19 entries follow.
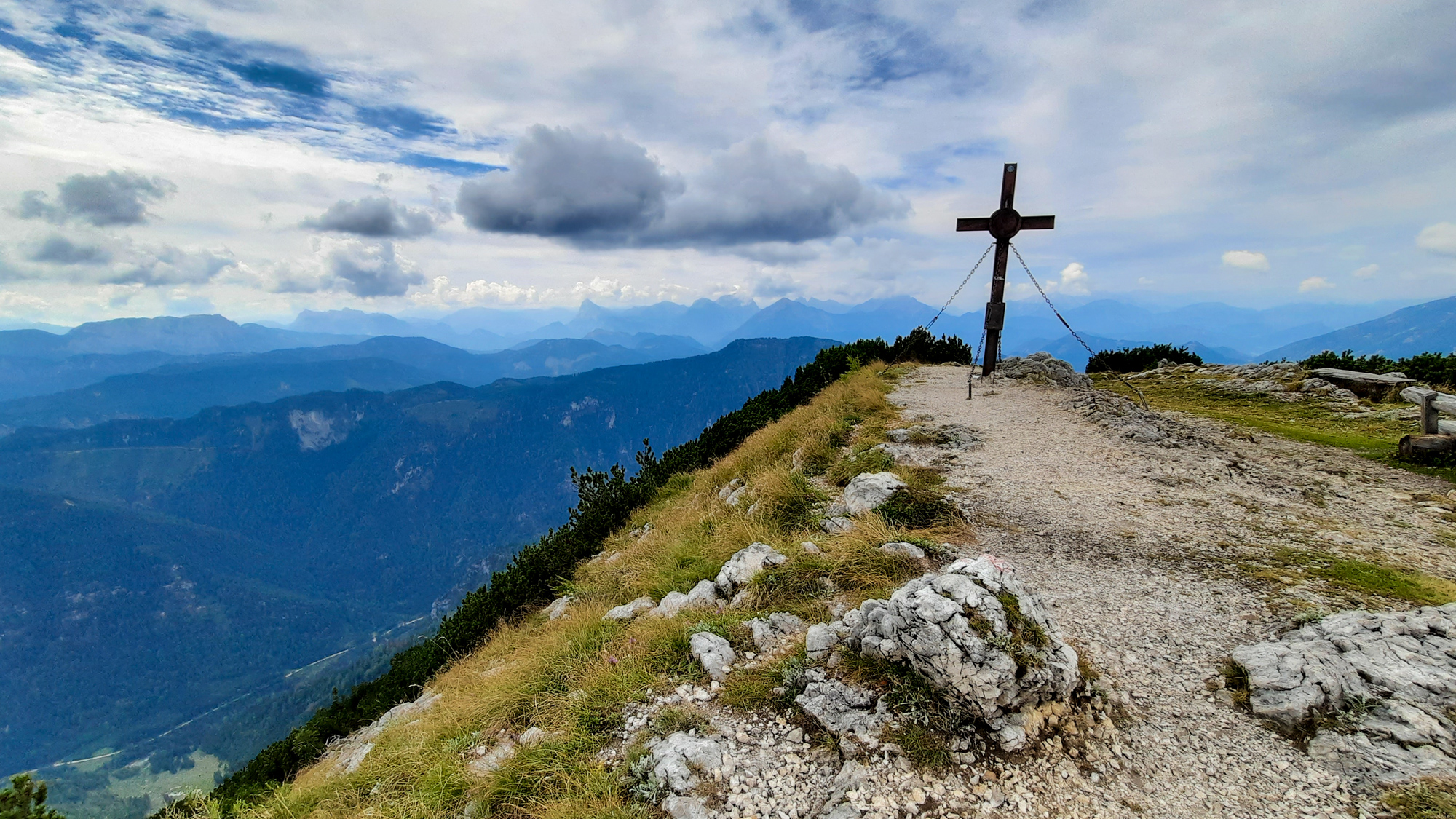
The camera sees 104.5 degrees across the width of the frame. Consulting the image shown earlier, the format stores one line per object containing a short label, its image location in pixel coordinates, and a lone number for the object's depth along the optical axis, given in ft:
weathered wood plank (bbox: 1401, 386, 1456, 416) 35.22
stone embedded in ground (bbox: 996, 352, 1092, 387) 62.28
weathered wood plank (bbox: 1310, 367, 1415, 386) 48.75
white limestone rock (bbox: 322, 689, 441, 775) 27.22
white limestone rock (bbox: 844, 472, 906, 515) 29.55
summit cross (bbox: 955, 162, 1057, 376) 59.72
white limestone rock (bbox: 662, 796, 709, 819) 14.44
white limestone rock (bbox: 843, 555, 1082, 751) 15.44
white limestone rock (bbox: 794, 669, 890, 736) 16.16
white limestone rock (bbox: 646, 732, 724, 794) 15.39
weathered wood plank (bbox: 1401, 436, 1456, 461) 31.81
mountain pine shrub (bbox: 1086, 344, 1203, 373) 78.07
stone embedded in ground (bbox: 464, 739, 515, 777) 18.34
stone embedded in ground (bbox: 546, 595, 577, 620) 34.71
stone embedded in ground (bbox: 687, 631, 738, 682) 19.74
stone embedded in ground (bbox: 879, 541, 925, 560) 24.13
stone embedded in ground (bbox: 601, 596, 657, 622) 26.94
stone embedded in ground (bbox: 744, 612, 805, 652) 20.94
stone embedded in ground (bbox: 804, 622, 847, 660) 19.16
